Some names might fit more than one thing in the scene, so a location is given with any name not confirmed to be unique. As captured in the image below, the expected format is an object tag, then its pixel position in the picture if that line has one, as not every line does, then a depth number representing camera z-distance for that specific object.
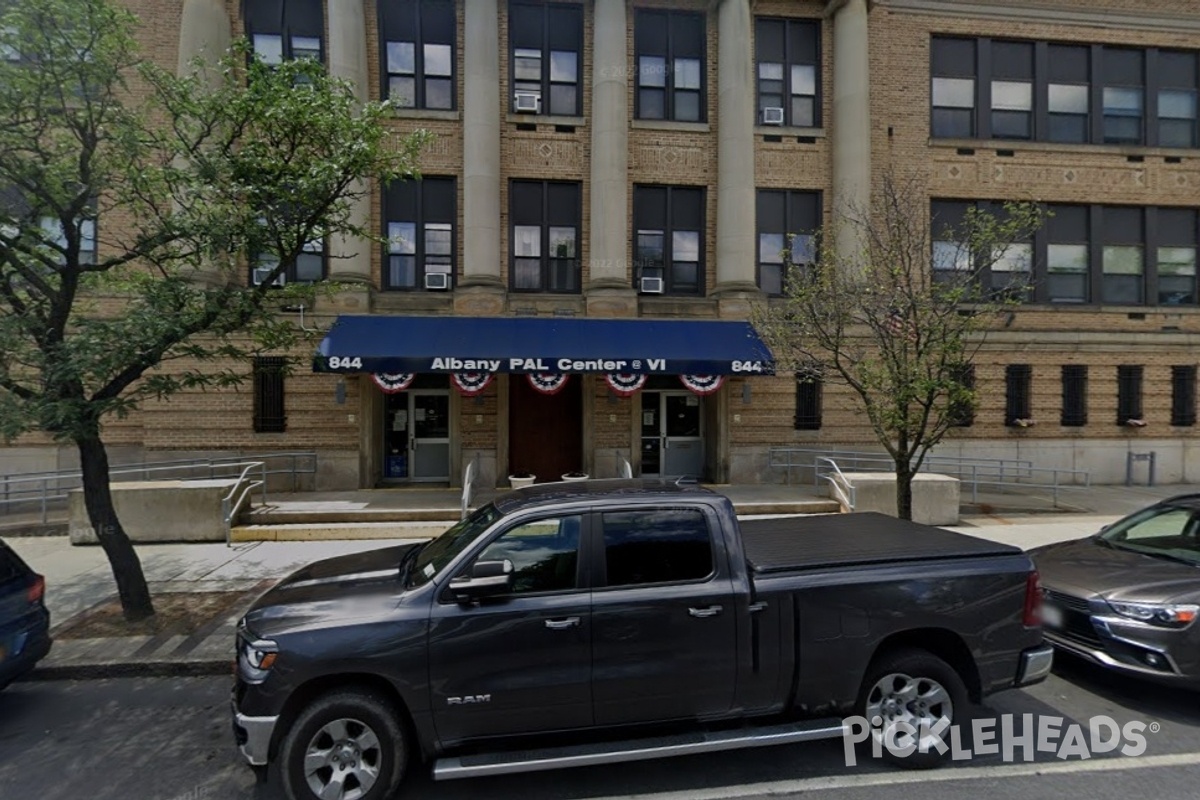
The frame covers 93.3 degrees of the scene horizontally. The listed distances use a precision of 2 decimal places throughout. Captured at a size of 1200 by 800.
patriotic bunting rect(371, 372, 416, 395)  11.01
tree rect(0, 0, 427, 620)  5.25
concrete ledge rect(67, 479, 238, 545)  9.07
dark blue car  4.11
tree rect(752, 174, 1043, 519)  6.59
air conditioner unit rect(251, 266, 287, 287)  12.55
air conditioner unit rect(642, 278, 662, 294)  13.55
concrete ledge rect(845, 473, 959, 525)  10.25
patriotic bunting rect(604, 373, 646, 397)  11.46
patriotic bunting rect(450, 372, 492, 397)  11.30
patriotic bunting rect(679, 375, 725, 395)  11.50
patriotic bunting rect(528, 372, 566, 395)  11.21
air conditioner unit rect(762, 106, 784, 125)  13.90
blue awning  10.76
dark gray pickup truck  3.12
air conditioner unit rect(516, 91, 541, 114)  13.27
